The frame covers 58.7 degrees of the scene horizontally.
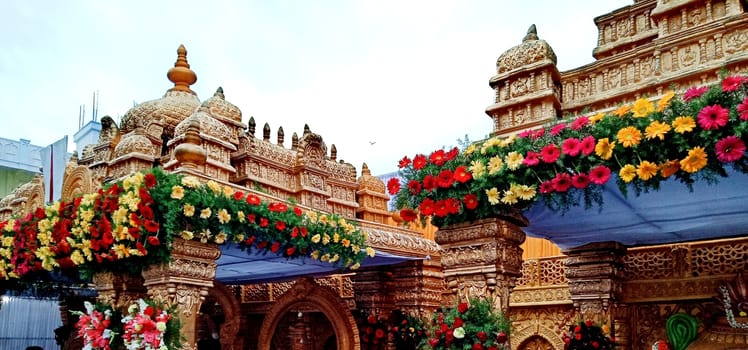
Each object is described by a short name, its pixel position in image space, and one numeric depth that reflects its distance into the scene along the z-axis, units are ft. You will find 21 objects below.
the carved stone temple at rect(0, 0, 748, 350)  16.85
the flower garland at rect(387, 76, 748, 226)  11.54
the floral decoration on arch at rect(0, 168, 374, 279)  17.83
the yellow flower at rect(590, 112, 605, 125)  12.98
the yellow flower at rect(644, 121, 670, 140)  11.82
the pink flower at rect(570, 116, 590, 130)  13.12
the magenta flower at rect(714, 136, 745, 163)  11.13
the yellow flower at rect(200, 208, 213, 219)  18.06
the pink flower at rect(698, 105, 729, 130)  11.25
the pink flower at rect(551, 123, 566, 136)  13.52
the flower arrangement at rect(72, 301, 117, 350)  19.43
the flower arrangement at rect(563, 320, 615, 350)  20.94
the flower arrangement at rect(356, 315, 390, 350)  27.53
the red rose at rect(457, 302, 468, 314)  14.62
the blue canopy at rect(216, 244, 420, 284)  23.32
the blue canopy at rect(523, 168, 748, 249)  14.52
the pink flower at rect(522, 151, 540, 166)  13.38
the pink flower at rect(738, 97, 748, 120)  10.99
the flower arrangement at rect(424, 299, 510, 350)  14.26
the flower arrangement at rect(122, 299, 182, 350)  17.58
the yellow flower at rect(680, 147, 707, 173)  11.55
